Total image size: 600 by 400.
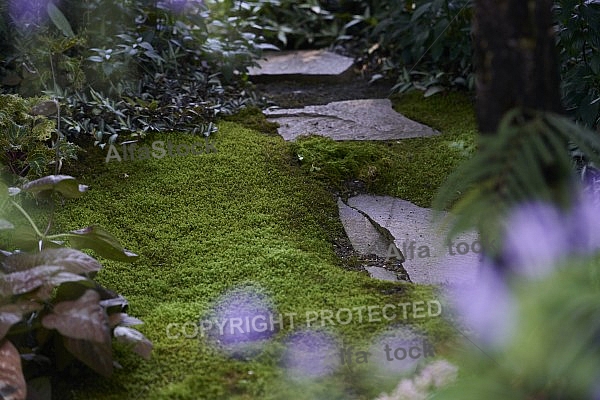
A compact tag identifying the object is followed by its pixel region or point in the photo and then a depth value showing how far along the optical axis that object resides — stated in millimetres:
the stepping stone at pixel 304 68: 7708
